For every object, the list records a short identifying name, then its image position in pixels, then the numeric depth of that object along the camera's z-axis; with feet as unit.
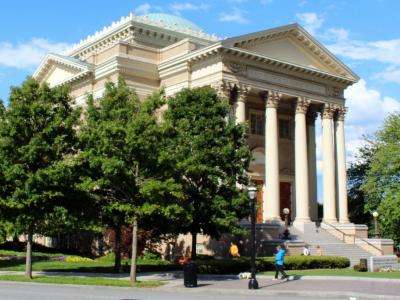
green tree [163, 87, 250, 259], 87.97
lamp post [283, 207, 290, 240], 113.29
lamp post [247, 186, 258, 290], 66.18
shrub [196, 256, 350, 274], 86.74
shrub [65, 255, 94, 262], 111.96
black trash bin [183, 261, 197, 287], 68.64
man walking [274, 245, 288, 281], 76.23
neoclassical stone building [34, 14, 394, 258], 119.96
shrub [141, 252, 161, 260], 111.44
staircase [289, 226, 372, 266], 114.23
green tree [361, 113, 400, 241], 140.67
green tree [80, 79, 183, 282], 72.02
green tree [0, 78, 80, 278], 77.77
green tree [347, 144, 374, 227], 181.16
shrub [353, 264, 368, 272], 91.04
